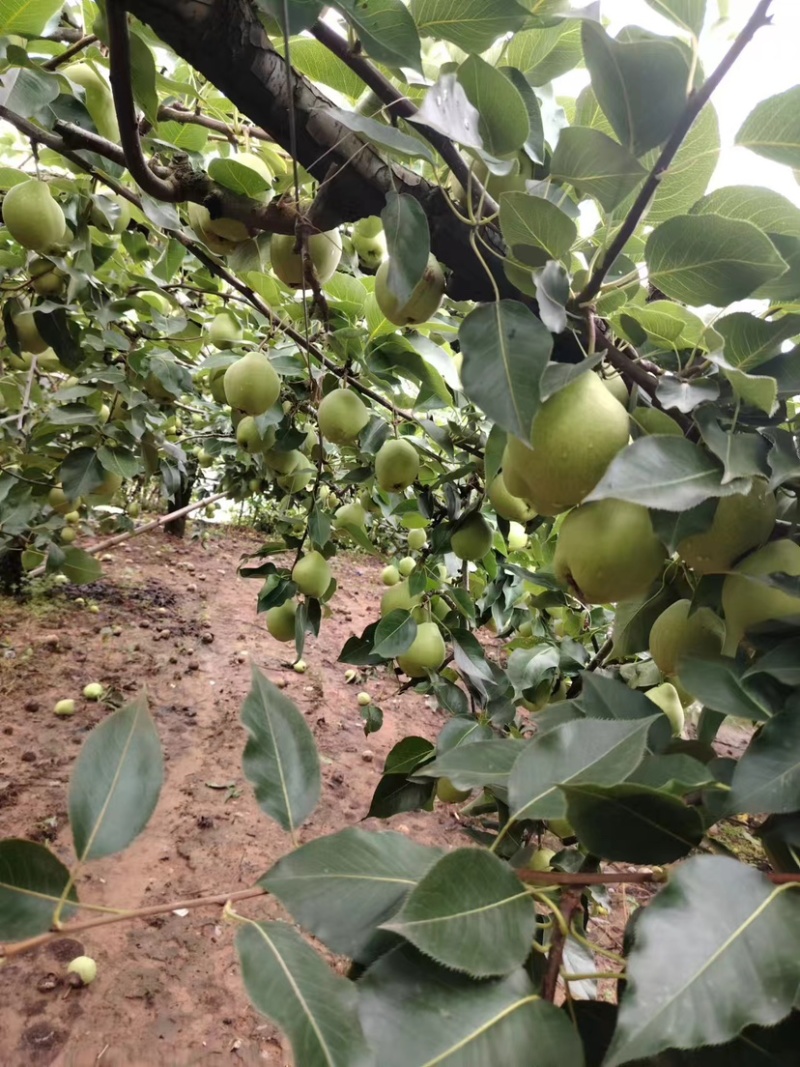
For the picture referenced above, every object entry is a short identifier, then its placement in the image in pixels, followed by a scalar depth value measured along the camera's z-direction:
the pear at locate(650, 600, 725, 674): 0.62
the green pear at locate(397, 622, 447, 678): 1.39
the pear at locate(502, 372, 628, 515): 0.55
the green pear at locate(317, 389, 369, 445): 1.28
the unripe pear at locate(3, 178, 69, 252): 1.16
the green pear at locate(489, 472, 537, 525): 1.10
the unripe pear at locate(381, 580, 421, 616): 1.51
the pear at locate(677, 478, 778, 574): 0.55
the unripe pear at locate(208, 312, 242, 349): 1.71
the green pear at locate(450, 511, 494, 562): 1.38
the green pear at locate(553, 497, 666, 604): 0.56
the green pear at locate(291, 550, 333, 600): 1.49
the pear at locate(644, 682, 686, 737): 1.07
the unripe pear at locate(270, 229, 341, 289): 1.02
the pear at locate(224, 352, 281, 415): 1.23
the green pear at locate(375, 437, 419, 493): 1.34
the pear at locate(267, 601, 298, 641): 1.58
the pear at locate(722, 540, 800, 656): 0.54
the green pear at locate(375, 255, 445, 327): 0.81
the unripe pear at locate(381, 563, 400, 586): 2.66
